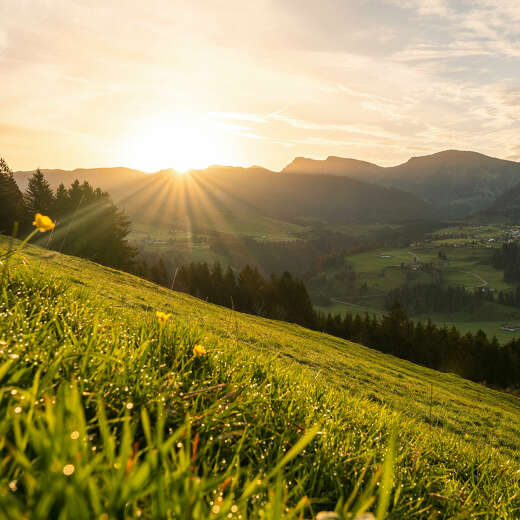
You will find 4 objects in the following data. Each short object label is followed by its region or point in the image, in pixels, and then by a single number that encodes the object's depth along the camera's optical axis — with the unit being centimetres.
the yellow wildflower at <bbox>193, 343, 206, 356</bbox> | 270
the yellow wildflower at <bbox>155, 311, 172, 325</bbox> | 324
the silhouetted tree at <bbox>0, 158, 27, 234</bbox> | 5028
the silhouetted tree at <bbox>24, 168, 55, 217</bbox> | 6008
